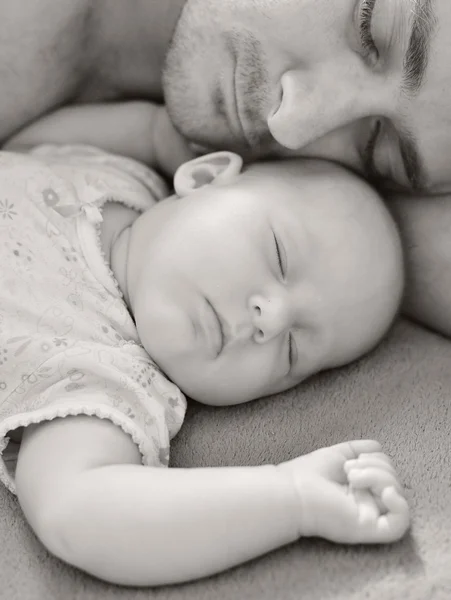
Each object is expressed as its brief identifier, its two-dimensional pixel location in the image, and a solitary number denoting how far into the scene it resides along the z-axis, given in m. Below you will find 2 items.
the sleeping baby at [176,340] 0.48
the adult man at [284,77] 0.56
